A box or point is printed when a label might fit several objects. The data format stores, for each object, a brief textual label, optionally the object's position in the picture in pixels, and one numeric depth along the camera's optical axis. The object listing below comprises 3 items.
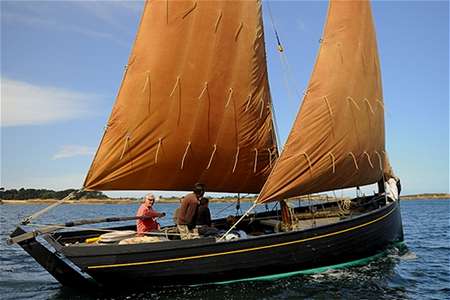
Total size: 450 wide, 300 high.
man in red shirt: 11.82
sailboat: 10.95
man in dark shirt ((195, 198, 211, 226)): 12.34
